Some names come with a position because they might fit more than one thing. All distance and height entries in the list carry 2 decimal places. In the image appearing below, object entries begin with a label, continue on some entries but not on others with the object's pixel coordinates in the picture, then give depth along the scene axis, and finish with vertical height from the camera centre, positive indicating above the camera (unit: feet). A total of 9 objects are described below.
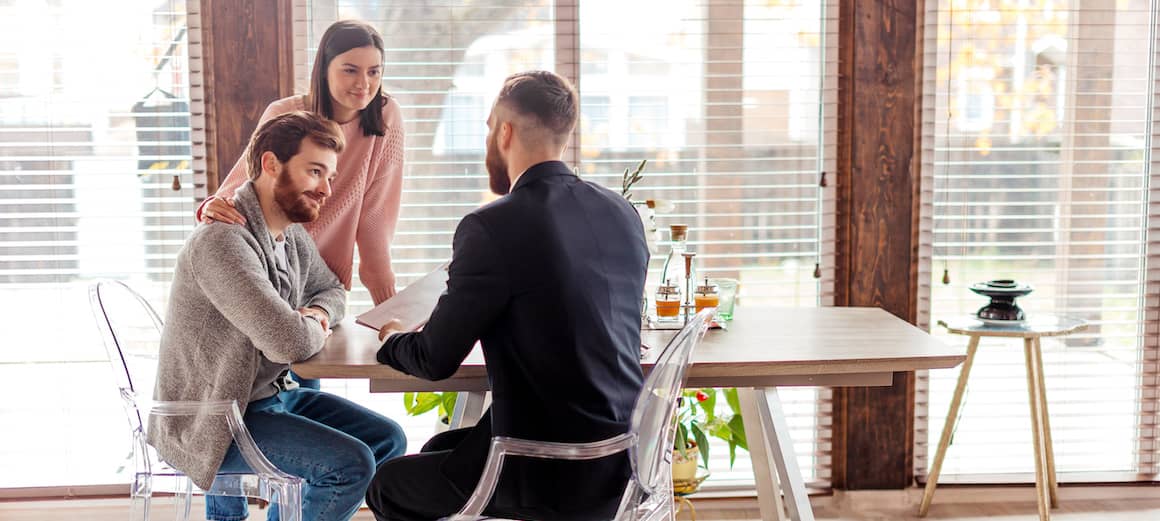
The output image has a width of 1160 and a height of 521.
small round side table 9.15 -1.96
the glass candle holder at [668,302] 7.64 -0.97
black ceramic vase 9.23 -1.16
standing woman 7.64 +0.18
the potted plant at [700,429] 9.34 -2.50
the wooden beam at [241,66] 9.36 +1.08
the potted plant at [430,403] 9.37 -2.20
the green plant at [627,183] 7.97 -0.04
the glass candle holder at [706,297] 7.73 -0.94
